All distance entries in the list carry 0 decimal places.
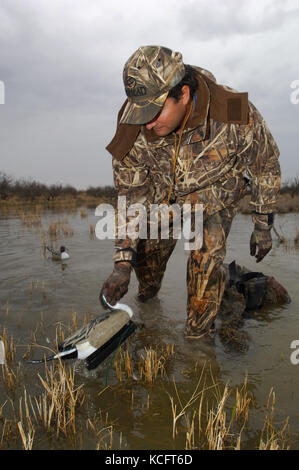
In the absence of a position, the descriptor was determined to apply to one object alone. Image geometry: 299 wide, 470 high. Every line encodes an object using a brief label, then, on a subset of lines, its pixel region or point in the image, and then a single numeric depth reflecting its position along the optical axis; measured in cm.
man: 288
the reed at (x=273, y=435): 187
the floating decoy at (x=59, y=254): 704
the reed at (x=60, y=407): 210
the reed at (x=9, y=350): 298
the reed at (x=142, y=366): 265
